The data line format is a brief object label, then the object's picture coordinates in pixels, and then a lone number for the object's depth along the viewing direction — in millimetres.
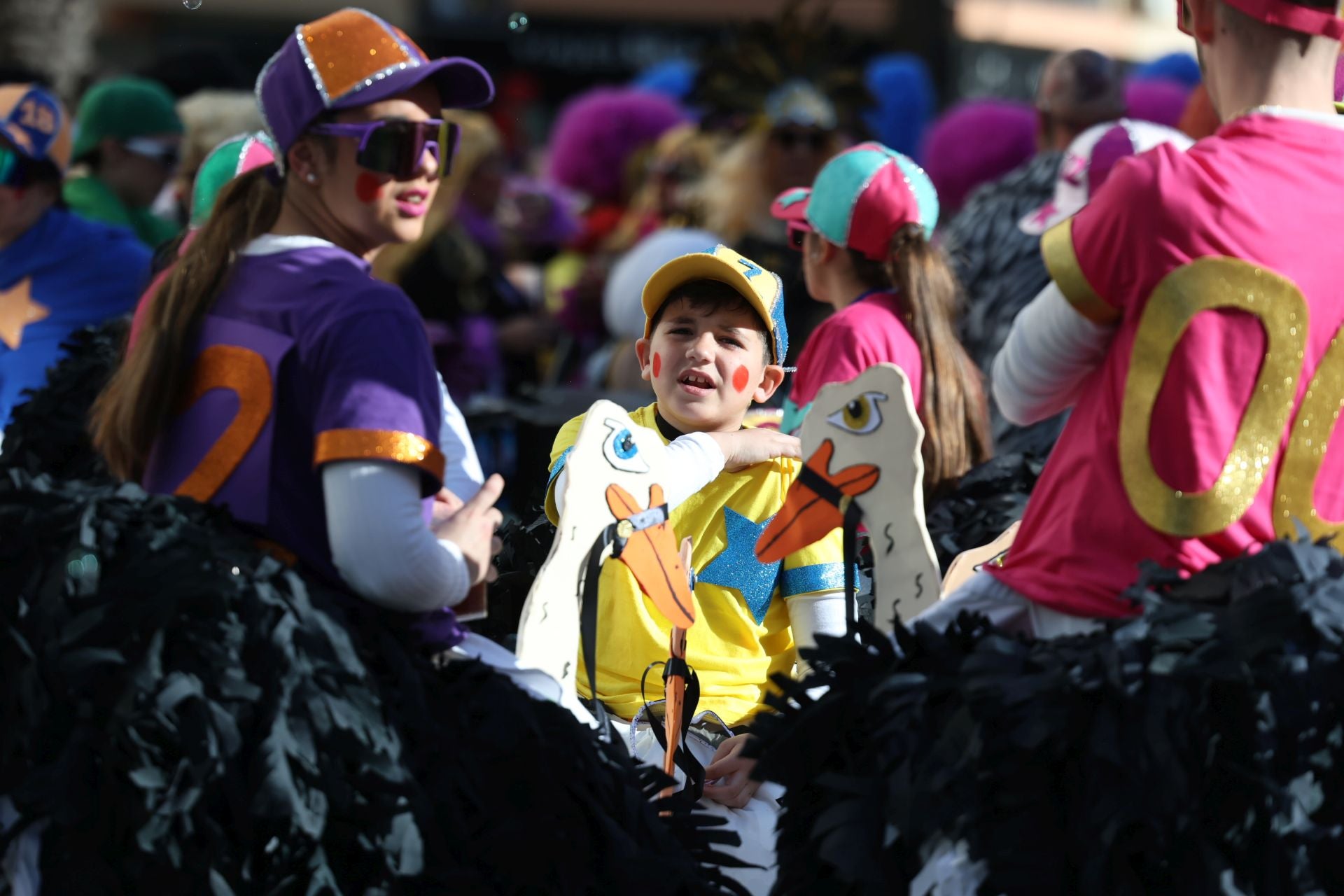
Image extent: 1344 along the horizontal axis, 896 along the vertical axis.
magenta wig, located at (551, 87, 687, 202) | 21984
